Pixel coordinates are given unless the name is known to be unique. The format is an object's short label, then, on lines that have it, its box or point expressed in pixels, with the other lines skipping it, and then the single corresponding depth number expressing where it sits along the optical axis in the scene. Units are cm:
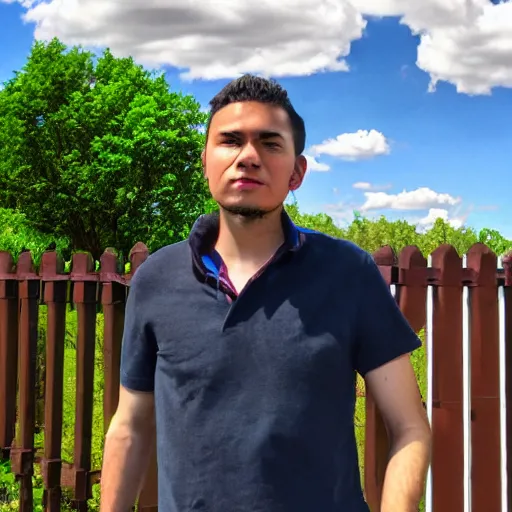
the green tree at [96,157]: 2733
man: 185
